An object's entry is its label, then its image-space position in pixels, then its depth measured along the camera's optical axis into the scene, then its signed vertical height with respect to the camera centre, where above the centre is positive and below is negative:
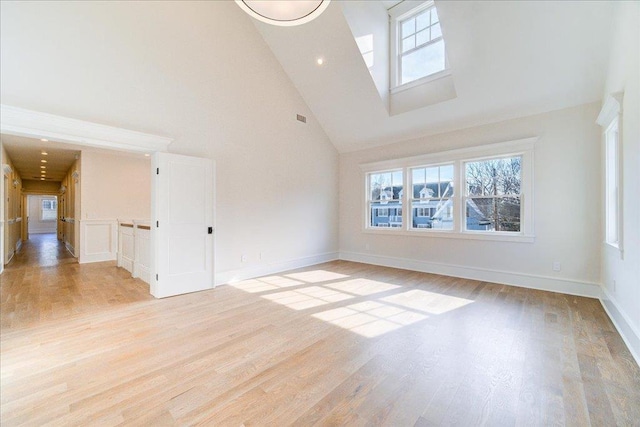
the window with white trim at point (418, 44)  4.75 +3.11
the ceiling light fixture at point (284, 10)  2.07 +1.62
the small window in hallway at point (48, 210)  15.79 +0.25
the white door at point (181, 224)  3.73 -0.15
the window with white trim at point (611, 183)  3.19 +0.38
